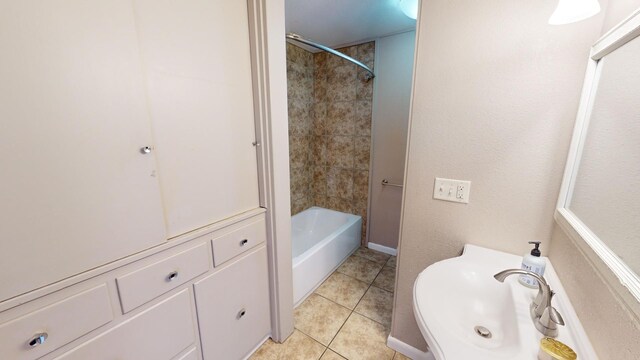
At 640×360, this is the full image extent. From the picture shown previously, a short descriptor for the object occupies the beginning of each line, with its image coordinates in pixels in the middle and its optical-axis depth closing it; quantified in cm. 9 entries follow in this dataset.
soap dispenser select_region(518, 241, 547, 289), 89
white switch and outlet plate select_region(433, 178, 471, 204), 117
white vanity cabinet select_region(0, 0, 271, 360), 63
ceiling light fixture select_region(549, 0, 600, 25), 73
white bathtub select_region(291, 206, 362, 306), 197
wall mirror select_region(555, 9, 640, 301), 58
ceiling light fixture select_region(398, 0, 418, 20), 160
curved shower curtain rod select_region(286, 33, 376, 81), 142
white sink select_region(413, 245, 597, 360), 65
